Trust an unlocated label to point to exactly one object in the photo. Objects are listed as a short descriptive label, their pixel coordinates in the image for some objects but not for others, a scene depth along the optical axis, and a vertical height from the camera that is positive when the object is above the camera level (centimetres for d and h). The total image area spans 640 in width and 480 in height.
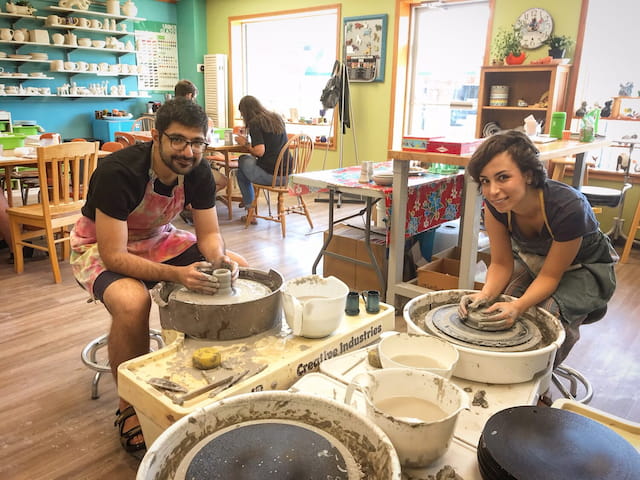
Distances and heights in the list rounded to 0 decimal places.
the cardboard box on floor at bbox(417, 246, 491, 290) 270 -90
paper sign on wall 714 +63
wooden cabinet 434 +14
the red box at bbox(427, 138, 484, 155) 238 -19
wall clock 450 +72
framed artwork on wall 562 +64
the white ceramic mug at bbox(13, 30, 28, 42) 582 +69
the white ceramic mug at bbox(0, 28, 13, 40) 570 +69
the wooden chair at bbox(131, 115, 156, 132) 687 -32
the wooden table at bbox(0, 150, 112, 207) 338 -43
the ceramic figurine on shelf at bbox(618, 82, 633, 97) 424 +18
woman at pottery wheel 145 -43
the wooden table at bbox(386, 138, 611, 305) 239 -51
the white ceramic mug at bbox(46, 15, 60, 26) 602 +89
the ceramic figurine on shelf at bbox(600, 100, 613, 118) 434 +1
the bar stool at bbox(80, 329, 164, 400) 198 -107
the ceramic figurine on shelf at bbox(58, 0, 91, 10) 612 +111
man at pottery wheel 159 -46
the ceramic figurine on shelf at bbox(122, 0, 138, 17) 665 +116
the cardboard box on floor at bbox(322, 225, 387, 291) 301 -91
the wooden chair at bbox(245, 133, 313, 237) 445 -60
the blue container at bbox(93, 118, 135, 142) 666 -38
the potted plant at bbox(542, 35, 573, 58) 433 +55
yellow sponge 112 -56
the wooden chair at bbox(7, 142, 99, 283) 311 -69
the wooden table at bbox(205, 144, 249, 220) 475 -48
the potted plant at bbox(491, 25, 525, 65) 453 +55
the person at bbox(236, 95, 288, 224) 445 -32
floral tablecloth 284 -49
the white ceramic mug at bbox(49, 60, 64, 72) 617 +38
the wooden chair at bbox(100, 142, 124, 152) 431 -40
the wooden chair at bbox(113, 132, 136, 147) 492 -37
